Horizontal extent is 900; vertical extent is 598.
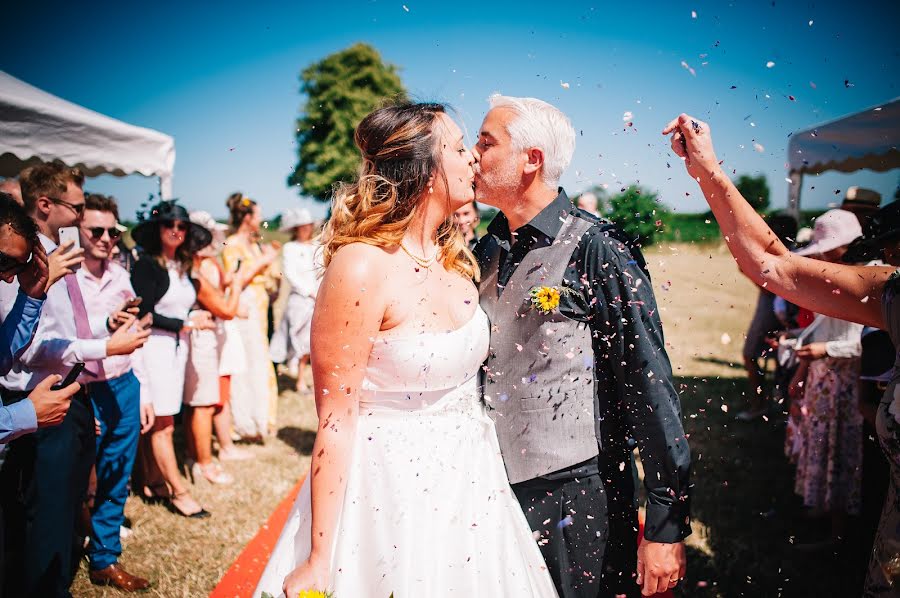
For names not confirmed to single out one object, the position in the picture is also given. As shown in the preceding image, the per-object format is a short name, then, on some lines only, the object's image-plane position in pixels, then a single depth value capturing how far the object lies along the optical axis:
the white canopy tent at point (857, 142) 5.62
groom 1.90
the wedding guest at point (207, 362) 4.96
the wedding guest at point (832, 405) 3.94
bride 1.78
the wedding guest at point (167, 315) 4.30
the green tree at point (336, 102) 33.31
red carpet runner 3.04
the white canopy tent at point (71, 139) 4.70
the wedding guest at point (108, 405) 3.51
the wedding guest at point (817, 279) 1.73
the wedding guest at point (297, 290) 7.10
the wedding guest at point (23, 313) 2.28
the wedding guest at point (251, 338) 5.93
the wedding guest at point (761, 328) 6.19
